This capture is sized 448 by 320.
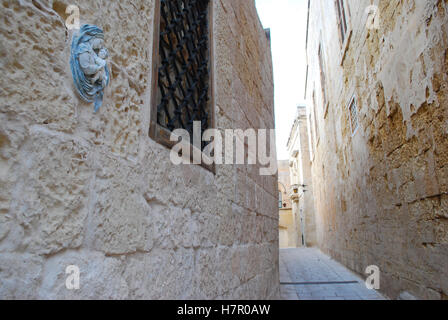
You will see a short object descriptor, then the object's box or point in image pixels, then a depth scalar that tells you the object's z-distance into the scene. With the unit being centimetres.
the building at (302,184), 1527
